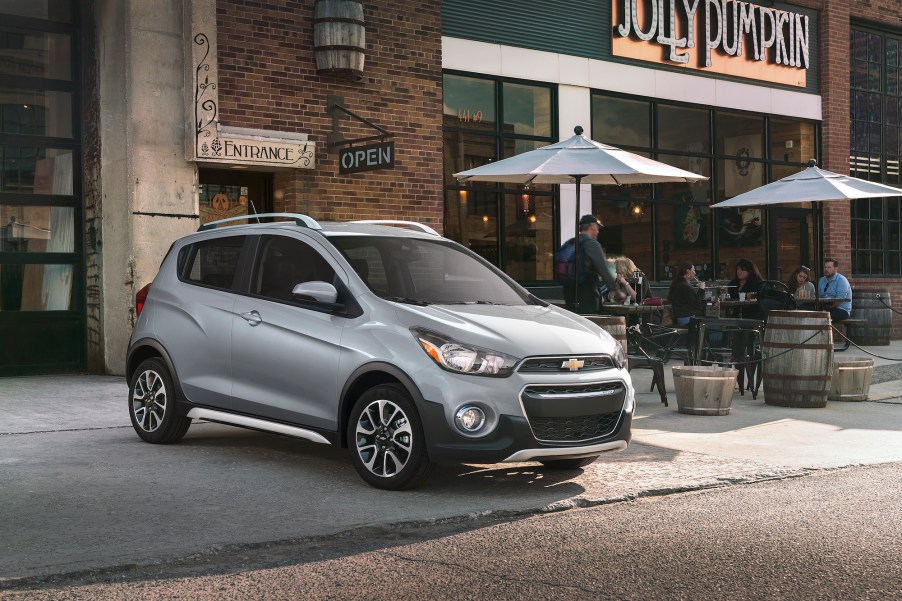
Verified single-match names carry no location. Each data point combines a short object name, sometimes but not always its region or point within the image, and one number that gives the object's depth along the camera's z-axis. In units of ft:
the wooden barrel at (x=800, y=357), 36.91
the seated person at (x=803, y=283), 59.26
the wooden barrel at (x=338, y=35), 46.06
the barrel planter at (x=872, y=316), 64.23
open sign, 43.34
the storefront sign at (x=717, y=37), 59.41
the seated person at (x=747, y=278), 52.90
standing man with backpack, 39.27
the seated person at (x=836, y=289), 58.75
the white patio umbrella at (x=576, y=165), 36.22
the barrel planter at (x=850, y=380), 39.91
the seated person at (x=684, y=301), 46.73
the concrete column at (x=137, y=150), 42.29
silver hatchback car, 21.23
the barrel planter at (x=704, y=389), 34.91
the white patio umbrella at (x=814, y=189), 42.75
